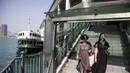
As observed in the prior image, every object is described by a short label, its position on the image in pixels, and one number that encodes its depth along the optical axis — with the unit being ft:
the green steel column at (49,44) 10.33
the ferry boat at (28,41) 38.57
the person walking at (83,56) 9.15
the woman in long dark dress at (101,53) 9.01
